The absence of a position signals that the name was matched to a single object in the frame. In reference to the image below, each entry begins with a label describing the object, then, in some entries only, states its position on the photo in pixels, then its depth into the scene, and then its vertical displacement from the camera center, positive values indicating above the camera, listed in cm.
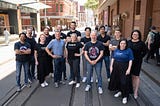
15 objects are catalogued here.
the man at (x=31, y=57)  441 -68
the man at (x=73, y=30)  468 +22
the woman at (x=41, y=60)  428 -78
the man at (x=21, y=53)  401 -51
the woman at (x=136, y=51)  344 -39
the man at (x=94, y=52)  380 -46
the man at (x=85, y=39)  443 -10
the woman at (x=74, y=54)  421 -58
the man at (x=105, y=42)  435 -19
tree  4167 +1024
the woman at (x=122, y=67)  339 -83
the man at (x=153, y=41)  622 -23
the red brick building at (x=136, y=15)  780 +158
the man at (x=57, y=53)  423 -54
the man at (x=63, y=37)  467 -5
